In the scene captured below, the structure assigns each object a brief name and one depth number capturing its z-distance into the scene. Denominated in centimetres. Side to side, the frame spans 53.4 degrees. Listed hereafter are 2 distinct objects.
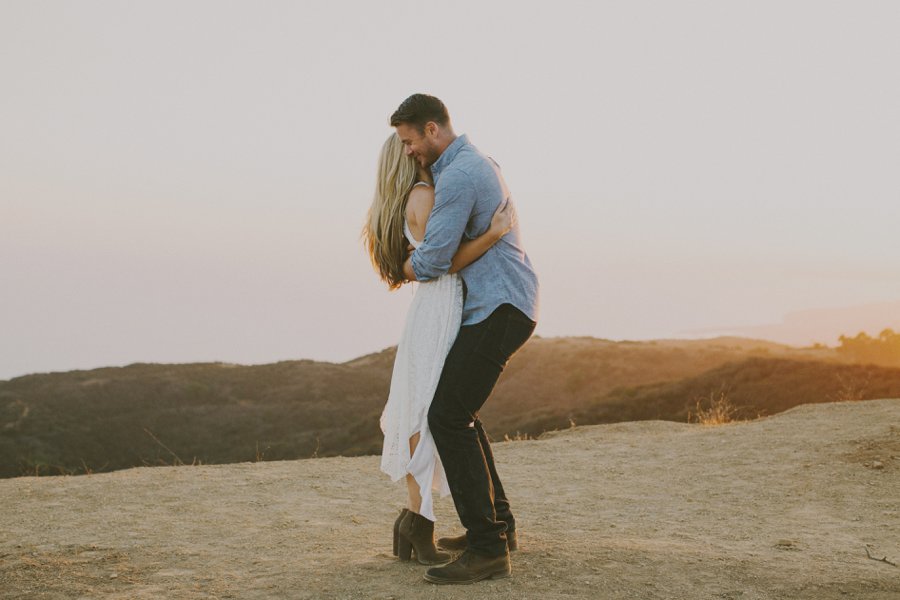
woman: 433
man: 414
